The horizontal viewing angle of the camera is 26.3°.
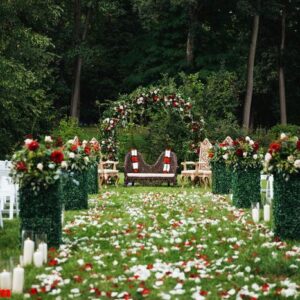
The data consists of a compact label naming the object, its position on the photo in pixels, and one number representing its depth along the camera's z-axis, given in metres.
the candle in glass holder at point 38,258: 7.65
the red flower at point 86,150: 13.85
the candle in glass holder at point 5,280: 6.53
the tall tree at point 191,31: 35.28
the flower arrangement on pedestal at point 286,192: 9.44
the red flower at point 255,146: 14.05
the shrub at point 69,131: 28.48
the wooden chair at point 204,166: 21.16
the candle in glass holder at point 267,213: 11.17
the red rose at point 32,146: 9.05
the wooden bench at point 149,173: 21.33
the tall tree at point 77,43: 34.60
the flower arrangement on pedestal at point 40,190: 8.81
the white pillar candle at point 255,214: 11.12
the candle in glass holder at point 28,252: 7.77
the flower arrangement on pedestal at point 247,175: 13.66
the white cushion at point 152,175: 21.30
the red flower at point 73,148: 12.01
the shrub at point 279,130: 30.03
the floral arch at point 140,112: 23.88
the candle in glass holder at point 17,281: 6.54
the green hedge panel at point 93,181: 17.78
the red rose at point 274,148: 9.75
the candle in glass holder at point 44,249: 7.89
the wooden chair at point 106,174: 20.90
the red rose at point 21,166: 8.82
